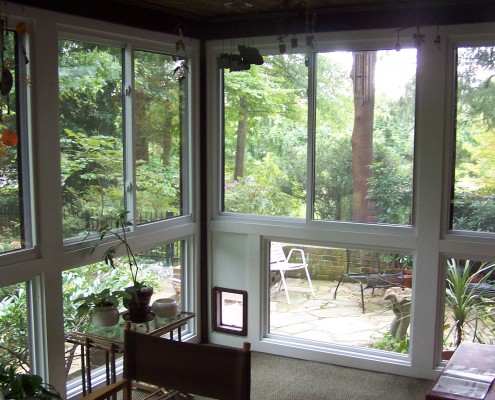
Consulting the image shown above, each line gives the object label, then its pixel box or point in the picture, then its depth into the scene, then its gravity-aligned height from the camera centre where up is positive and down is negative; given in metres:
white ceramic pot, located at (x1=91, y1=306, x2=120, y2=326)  3.25 -0.92
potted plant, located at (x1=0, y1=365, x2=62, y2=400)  2.32 -0.95
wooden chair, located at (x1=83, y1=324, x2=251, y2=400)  2.16 -0.84
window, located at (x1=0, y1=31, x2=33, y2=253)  2.90 -0.07
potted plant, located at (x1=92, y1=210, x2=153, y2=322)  3.44 -0.79
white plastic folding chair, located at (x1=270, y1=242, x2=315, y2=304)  4.29 -0.83
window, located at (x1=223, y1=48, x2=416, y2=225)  3.85 +0.09
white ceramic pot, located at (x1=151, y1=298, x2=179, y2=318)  3.55 -0.96
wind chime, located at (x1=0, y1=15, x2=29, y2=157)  2.27 +0.27
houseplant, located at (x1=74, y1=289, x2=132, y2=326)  3.25 -0.87
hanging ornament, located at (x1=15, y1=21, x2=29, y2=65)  2.24 +0.46
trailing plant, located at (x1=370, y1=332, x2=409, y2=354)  4.01 -1.34
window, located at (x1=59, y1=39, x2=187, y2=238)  3.29 +0.09
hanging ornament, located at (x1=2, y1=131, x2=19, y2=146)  2.38 +0.05
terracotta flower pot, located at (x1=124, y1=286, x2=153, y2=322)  3.44 -0.92
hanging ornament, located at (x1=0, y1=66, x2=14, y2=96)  2.32 +0.27
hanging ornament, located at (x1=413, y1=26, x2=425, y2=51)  3.22 +0.62
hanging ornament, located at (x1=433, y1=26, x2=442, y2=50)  3.47 +0.65
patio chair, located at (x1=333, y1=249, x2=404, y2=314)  4.00 -0.86
